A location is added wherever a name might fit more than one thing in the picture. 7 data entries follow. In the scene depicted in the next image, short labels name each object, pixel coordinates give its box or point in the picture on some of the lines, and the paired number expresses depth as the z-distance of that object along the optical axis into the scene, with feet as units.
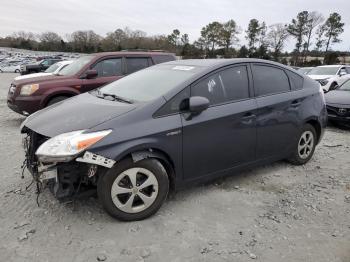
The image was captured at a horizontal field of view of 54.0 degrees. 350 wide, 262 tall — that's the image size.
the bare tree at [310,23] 174.50
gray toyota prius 10.54
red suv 24.35
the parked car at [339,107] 26.16
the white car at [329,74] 49.06
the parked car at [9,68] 122.21
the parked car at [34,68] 72.66
